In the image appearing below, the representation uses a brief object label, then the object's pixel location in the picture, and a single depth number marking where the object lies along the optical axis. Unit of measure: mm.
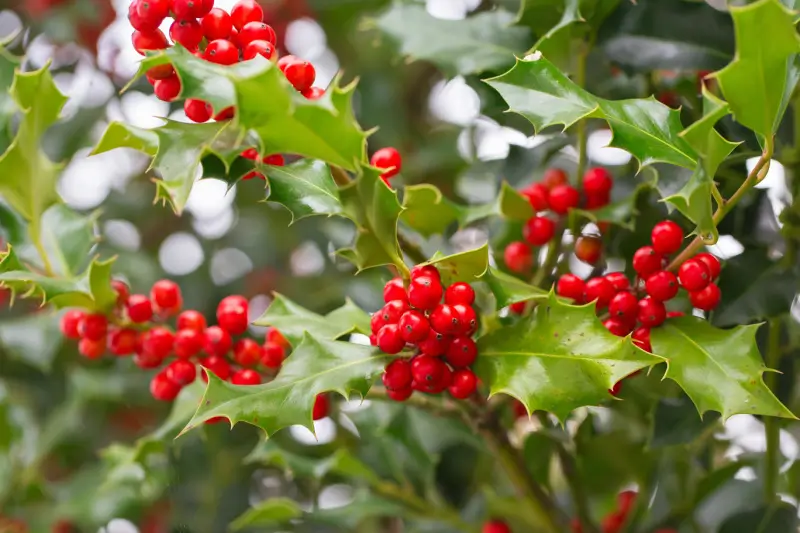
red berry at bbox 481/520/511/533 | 1200
